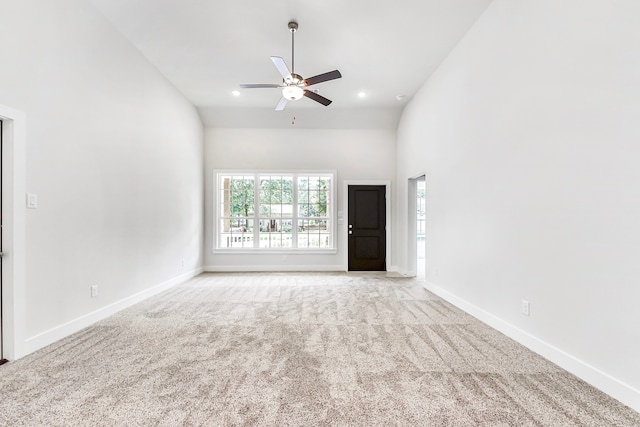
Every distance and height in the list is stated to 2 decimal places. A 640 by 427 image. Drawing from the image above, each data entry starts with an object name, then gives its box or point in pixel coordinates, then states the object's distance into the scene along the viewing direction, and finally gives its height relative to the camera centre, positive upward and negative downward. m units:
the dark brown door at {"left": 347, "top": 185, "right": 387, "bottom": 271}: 6.96 -0.34
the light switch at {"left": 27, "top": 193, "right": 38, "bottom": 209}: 2.65 +0.11
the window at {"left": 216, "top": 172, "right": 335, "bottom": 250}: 7.05 +0.07
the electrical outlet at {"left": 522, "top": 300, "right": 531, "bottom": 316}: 2.79 -0.87
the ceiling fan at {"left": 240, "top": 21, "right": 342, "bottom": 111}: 3.42 +1.52
